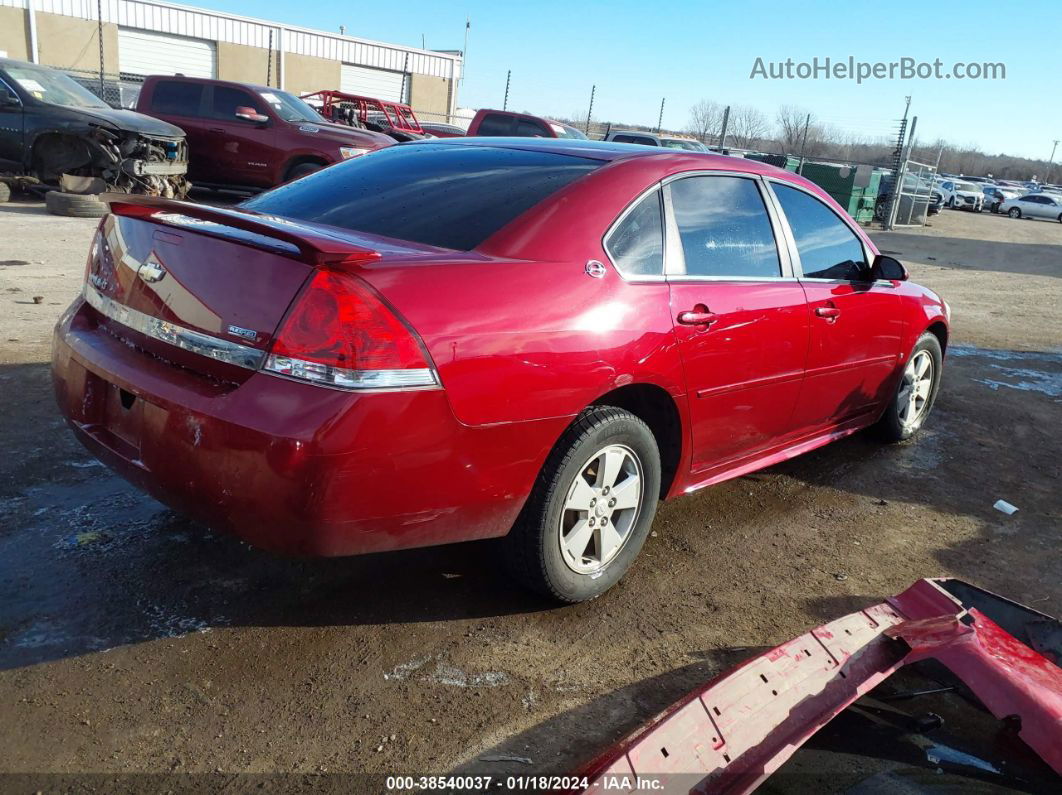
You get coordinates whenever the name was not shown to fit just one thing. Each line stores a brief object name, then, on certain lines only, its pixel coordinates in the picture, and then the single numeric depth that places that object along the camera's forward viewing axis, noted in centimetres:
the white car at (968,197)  4112
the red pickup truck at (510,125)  1648
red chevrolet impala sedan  242
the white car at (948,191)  4075
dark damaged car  1132
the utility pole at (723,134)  2321
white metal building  3047
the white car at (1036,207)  4103
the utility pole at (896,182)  2295
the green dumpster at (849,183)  2295
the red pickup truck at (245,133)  1304
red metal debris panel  207
